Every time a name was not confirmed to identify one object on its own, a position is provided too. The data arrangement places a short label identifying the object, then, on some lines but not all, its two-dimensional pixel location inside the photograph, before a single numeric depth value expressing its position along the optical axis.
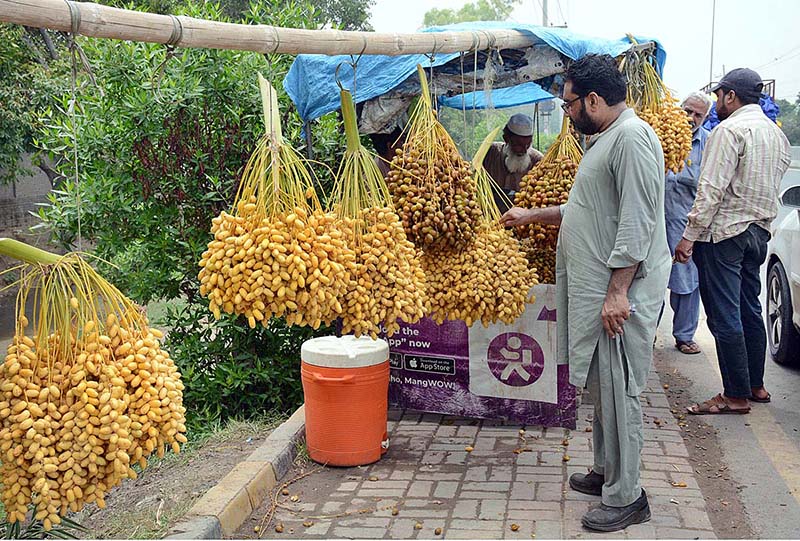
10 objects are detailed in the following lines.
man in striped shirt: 5.19
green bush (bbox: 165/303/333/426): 5.52
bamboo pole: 2.36
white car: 6.36
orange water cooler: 4.49
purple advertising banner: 4.88
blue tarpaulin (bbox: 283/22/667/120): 4.36
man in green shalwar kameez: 3.57
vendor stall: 4.52
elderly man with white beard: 6.09
